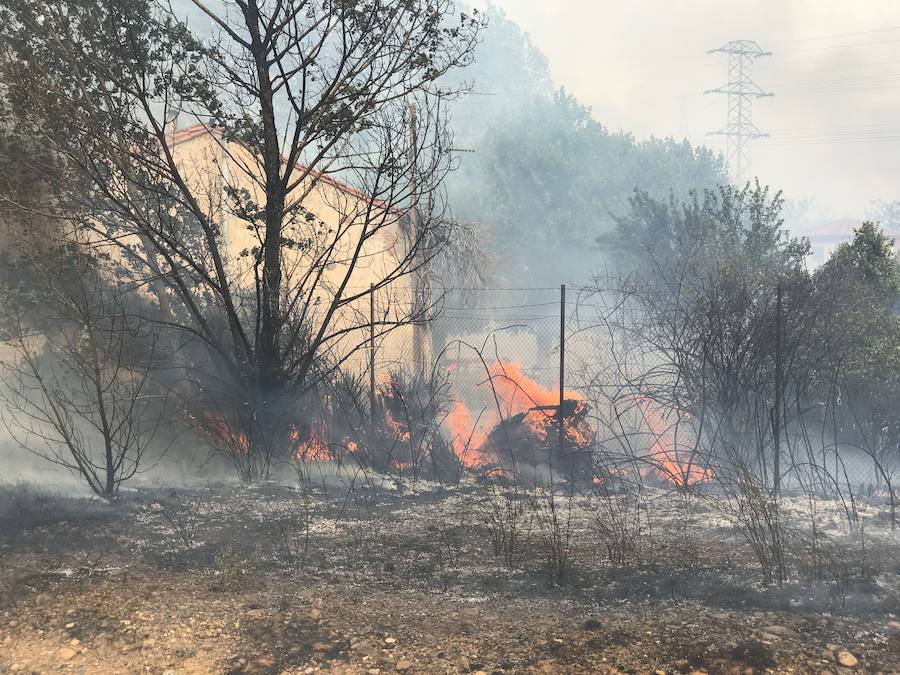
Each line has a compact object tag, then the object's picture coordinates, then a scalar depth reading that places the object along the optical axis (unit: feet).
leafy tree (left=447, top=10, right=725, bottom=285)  109.40
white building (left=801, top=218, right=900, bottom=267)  246.76
